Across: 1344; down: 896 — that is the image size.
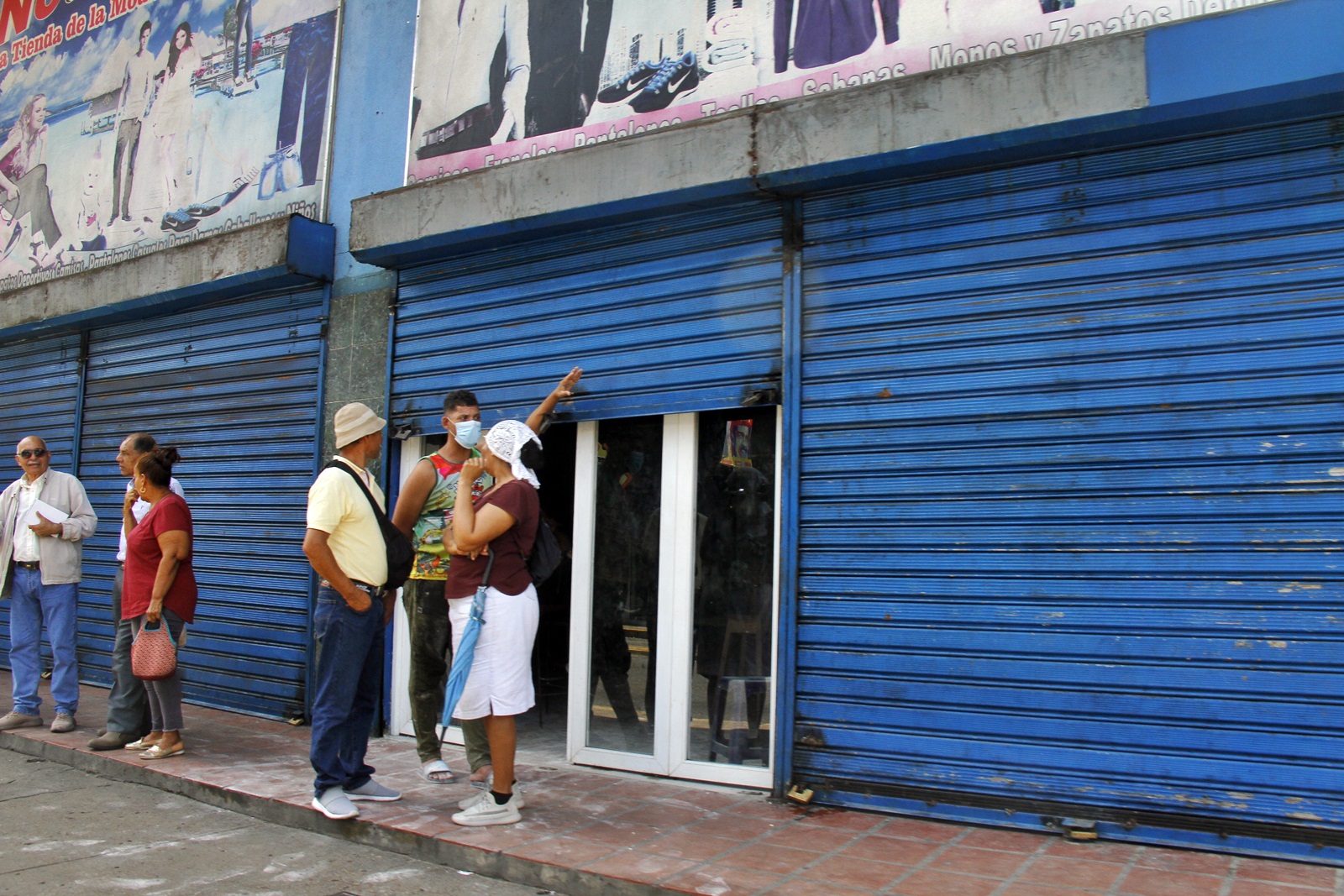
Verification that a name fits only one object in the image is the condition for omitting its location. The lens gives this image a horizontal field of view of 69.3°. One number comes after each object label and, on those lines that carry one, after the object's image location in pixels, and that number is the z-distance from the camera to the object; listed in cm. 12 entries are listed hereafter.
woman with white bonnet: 423
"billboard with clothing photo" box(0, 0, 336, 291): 753
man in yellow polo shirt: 433
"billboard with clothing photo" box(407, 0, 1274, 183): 453
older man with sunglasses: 631
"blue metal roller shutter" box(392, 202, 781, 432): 506
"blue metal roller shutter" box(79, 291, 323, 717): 698
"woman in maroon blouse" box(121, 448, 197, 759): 546
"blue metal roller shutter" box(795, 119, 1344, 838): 380
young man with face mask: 500
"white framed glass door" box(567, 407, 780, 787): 504
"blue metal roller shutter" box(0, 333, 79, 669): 902
